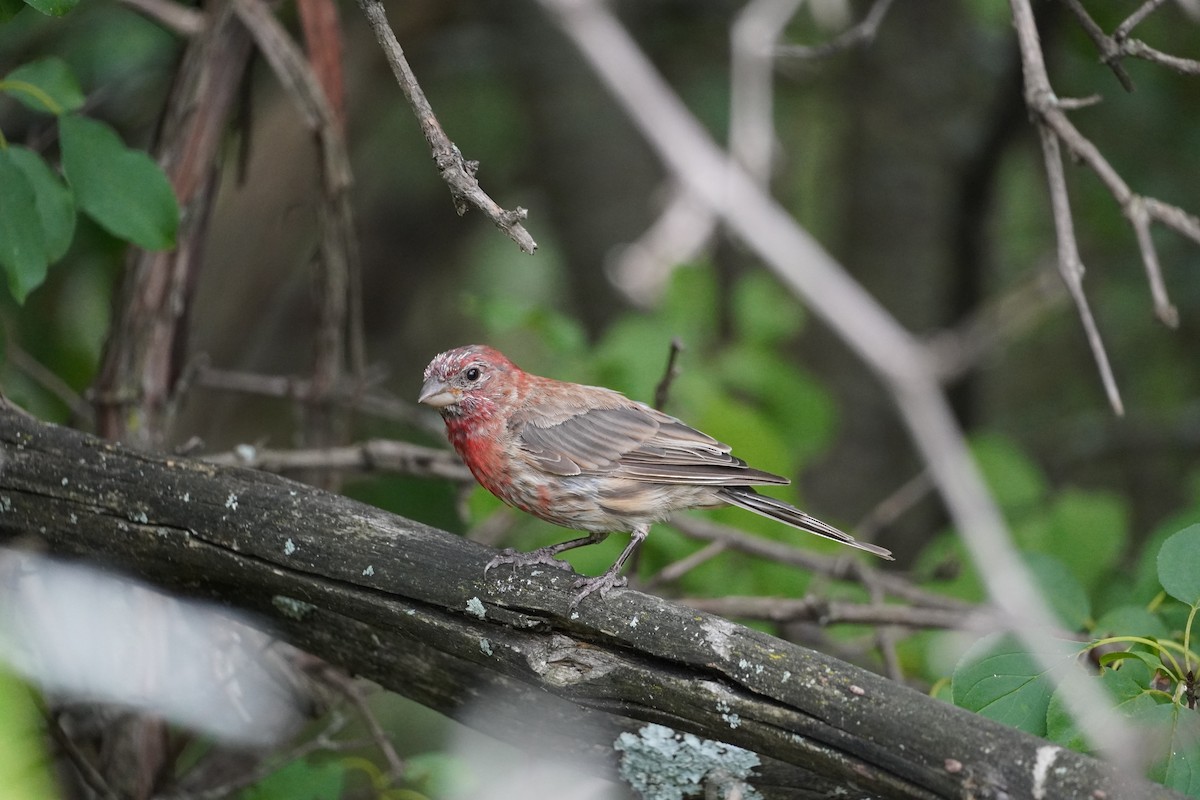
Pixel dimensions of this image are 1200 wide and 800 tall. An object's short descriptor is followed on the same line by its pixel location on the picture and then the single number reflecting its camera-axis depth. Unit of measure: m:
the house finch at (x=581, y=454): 7.71
